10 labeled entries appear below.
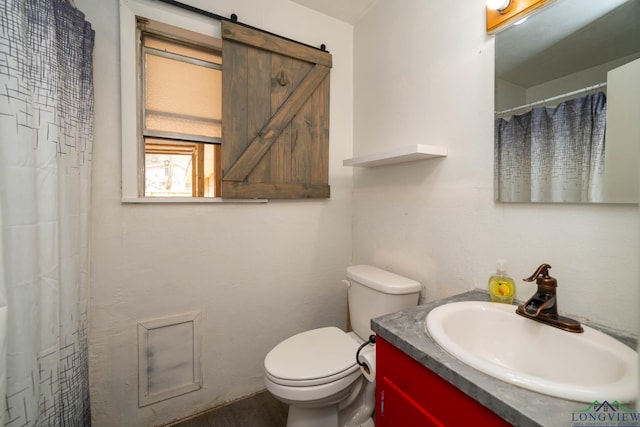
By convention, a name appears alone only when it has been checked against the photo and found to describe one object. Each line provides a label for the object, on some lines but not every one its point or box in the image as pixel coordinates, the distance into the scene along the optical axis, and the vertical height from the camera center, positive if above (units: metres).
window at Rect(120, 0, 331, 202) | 1.36 +0.59
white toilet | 1.09 -0.68
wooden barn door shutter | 1.49 +0.58
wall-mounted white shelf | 1.21 +0.28
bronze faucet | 0.76 -0.28
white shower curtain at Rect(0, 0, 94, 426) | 0.72 -0.01
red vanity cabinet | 0.57 -0.47
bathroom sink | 0.51 -0.36
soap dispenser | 0.95 -0.28
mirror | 0.74 +0.46
